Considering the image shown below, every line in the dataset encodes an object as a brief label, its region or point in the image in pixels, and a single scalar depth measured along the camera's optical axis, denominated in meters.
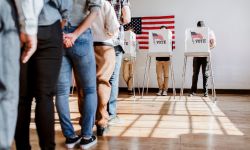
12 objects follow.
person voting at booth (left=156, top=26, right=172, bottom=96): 5.43
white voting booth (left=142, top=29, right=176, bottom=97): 4.52
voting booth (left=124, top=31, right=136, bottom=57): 4.76
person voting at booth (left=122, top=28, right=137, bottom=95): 4.77
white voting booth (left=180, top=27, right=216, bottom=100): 4.05
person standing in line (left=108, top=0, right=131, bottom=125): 2.24
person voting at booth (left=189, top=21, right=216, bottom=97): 4.91
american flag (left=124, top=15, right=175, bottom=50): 5.96
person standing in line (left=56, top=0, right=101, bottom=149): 1.54
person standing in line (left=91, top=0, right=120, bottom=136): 1.90
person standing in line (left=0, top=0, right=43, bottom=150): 0.92
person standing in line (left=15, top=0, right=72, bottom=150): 1.12
